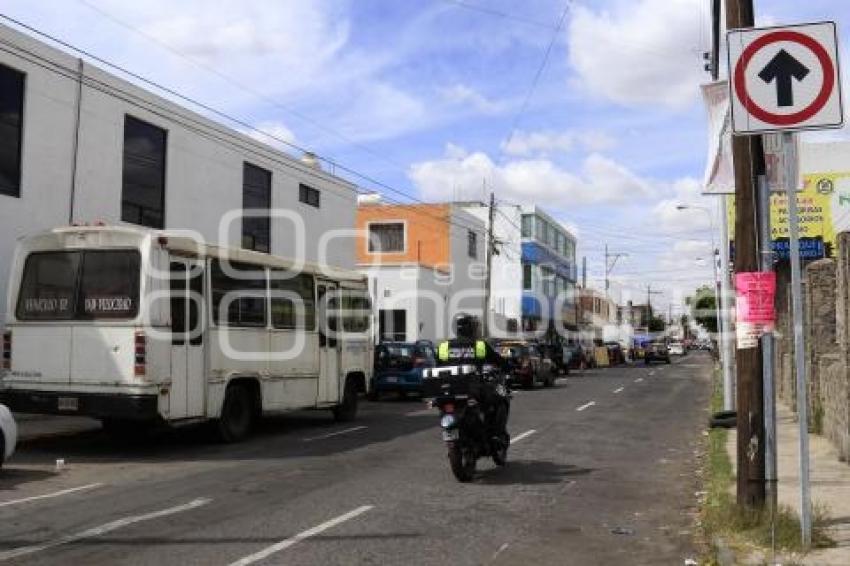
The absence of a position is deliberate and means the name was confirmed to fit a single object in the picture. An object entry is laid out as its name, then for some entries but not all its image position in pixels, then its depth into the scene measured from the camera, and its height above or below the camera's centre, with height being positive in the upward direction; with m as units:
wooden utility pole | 7.61 +0.03
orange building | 42.94 +5.58
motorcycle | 10.46 -0.67
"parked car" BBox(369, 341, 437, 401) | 25.19 -0.38
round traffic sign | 6.50 +1.95
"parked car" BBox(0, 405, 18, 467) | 10.77 -0.94
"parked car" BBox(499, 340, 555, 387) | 31.66 -0.34
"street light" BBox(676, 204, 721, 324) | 33.10 +2.91
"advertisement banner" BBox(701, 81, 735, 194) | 8.66 +1.99
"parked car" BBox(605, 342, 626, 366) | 67.18 +0.12
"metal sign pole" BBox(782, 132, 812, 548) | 6.59 +0.04
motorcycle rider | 10.91 -0.08
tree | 85.38 +5.09
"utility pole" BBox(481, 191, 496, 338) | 38.28 +3.17
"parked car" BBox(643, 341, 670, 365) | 67.69 +0.14
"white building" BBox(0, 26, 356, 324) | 17.52 +4.39
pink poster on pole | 7.39 +0.46
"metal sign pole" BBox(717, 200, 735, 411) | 19.30 +0.58
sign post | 6.51 +1.87
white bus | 12.58 +0.34
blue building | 64.06 +6.11
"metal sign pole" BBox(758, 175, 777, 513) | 7.47 -0.34
